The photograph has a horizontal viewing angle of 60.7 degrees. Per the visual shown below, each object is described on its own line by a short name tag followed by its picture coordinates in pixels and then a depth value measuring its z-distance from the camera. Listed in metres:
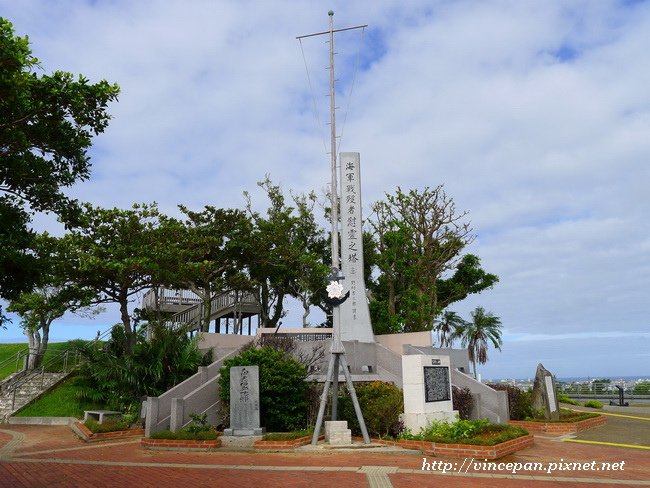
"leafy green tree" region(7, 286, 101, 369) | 21.78
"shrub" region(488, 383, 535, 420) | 18.79
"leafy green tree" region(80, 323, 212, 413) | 18.83
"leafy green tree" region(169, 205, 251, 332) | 25.72
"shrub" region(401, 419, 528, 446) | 12.60
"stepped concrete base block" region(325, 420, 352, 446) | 13.88
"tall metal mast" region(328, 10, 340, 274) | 16.39
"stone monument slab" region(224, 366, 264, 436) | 14.28
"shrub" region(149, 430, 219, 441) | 13.95
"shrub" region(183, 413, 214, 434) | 14.59
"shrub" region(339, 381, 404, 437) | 15.16
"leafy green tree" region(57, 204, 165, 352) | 21.66
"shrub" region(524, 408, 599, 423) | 18.09
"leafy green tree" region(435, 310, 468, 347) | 43.91
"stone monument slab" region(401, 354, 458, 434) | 14.30
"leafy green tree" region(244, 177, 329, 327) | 28.31
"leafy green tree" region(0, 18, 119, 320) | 9.89
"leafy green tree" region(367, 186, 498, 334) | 30.92
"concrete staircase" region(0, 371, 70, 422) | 20.52
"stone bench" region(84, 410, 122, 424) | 17.83
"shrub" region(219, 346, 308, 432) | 15.43
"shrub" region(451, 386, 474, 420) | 16.64
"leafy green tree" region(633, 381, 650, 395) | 33.22
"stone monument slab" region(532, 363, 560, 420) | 18.34
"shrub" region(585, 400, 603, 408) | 26.02
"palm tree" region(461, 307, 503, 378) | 47.41
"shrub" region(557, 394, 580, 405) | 28.10
